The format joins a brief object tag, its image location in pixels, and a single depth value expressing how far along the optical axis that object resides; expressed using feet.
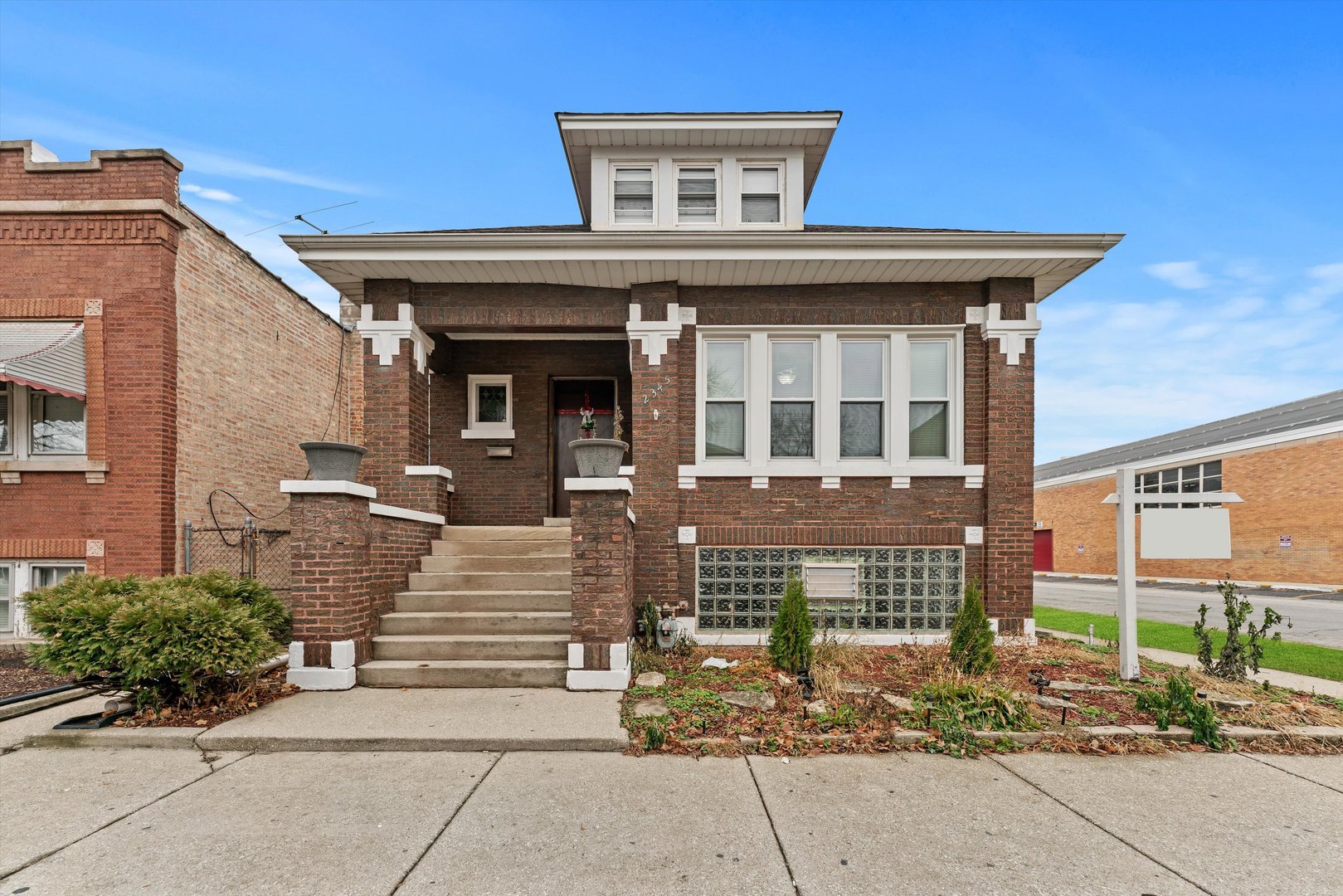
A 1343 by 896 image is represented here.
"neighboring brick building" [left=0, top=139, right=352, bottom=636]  27.96
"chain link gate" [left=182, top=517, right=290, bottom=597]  30.30
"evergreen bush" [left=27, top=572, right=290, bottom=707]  17.16
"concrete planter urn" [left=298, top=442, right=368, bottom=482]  20.67
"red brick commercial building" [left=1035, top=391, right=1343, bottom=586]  75.77
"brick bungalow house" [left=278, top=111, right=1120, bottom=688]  26.66
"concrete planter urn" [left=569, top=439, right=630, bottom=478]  21.15
